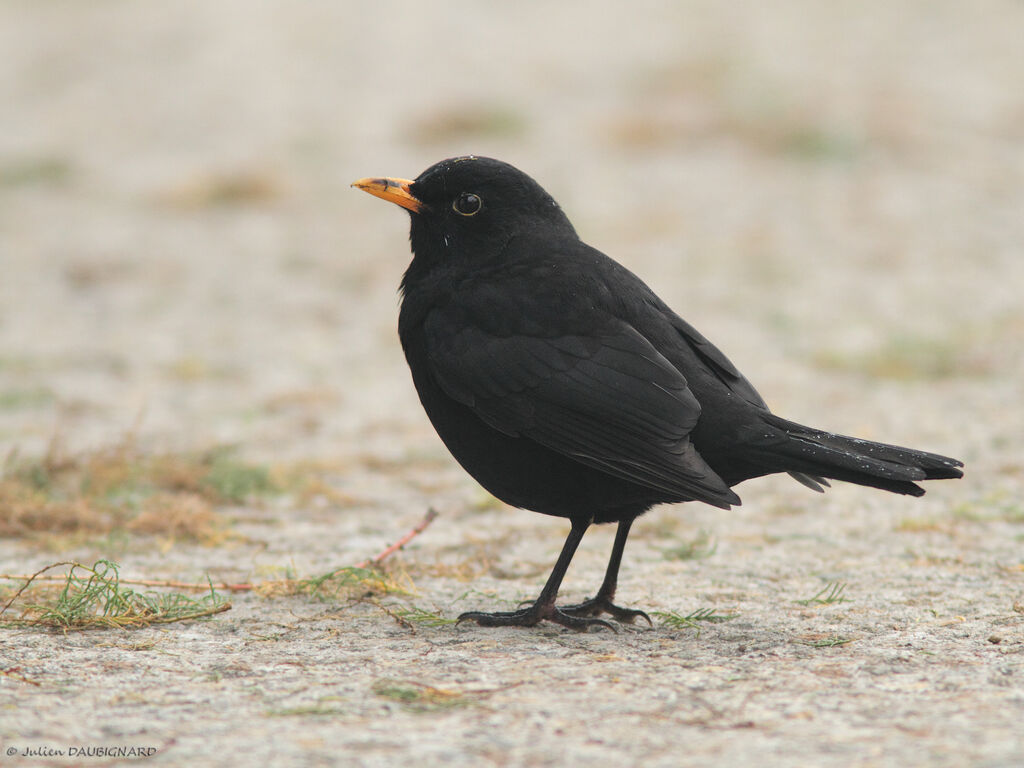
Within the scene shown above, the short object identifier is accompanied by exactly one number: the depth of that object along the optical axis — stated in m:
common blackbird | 7.86
